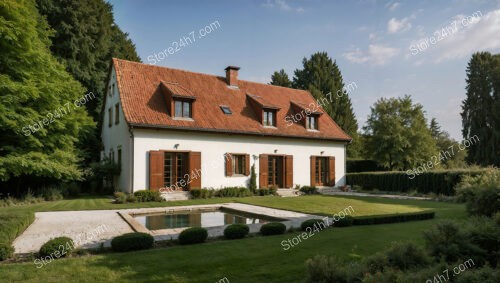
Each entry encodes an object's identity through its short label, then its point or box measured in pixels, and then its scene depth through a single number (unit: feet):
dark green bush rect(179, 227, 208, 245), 24.68
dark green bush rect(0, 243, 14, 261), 20.49
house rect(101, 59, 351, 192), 57.31
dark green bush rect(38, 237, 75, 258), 20.74
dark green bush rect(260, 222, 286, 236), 27.91
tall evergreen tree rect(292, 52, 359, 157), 138.82
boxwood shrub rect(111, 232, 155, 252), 22.81
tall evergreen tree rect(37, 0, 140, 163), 79.25
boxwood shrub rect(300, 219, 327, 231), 29.53
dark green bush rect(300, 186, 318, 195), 70.49
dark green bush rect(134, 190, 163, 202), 52.90
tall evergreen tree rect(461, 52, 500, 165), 123.13
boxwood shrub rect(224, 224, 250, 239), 26.45
